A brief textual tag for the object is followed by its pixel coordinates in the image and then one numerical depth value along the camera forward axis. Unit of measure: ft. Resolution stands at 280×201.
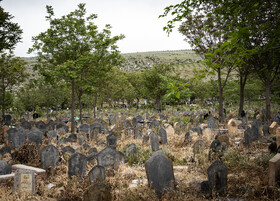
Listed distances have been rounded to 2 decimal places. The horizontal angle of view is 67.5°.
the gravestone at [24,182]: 15.78
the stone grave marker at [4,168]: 18.44
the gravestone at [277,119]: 44.90
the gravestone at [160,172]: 16.24
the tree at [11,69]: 64.13
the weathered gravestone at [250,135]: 27.91
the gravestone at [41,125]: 48.58
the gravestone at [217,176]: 15.12
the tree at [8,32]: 44.05
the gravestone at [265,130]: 34.21
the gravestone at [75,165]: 18.93
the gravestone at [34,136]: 29.68
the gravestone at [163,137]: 31.63
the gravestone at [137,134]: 35.24
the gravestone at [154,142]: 27.45
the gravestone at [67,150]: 24.59
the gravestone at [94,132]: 36.91
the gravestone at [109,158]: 21.12
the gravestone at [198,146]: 25.15
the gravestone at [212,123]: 41.78
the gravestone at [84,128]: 41.49
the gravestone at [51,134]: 35.18
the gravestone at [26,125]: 48.70
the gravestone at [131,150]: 24.64
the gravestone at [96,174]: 16.89
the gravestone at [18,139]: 30.42
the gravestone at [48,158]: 21.63
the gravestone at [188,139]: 31.63
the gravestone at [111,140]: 30.32
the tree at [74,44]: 41.86
